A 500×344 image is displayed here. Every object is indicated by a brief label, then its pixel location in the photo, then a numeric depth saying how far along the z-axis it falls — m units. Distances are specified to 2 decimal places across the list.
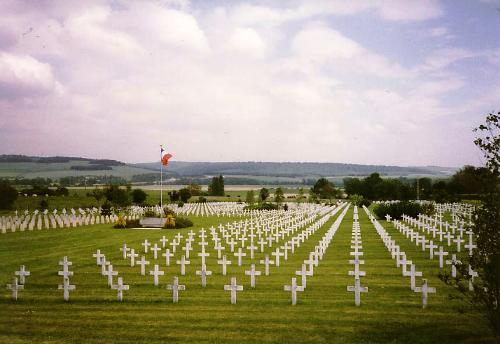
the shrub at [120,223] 39.78
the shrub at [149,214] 42.09
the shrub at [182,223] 39.50
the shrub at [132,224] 40.22
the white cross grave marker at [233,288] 12.50
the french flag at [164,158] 38.44
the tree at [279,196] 74.94
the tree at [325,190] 111.18
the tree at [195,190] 108.32
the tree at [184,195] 90.12
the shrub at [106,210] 50.97
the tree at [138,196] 78.75
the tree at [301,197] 83.91
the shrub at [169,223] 38.72
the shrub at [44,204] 62.07
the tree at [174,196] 89.95
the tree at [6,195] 54.71
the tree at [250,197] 76.19
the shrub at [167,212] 40.23
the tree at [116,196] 62.59
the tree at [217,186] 118.75
